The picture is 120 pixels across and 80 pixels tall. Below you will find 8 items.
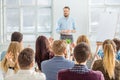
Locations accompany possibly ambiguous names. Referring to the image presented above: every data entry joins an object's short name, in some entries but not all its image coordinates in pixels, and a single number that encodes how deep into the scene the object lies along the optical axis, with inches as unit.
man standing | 321.3
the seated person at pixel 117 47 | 178.5
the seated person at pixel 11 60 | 162.2
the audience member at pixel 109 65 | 139.2
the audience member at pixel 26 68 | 112.3
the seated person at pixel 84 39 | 199.1
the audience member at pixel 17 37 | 200.5
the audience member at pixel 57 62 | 143.2
